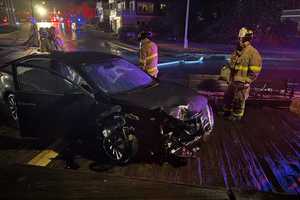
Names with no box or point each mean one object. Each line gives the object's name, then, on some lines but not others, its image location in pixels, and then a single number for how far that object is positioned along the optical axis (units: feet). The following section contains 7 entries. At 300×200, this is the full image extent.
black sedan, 13.35
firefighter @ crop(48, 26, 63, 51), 49.33
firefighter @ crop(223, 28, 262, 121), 18.28
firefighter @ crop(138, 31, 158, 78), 21.71
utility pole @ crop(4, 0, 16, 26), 125.08
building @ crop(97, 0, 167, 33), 120.06
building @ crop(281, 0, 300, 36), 86.74
